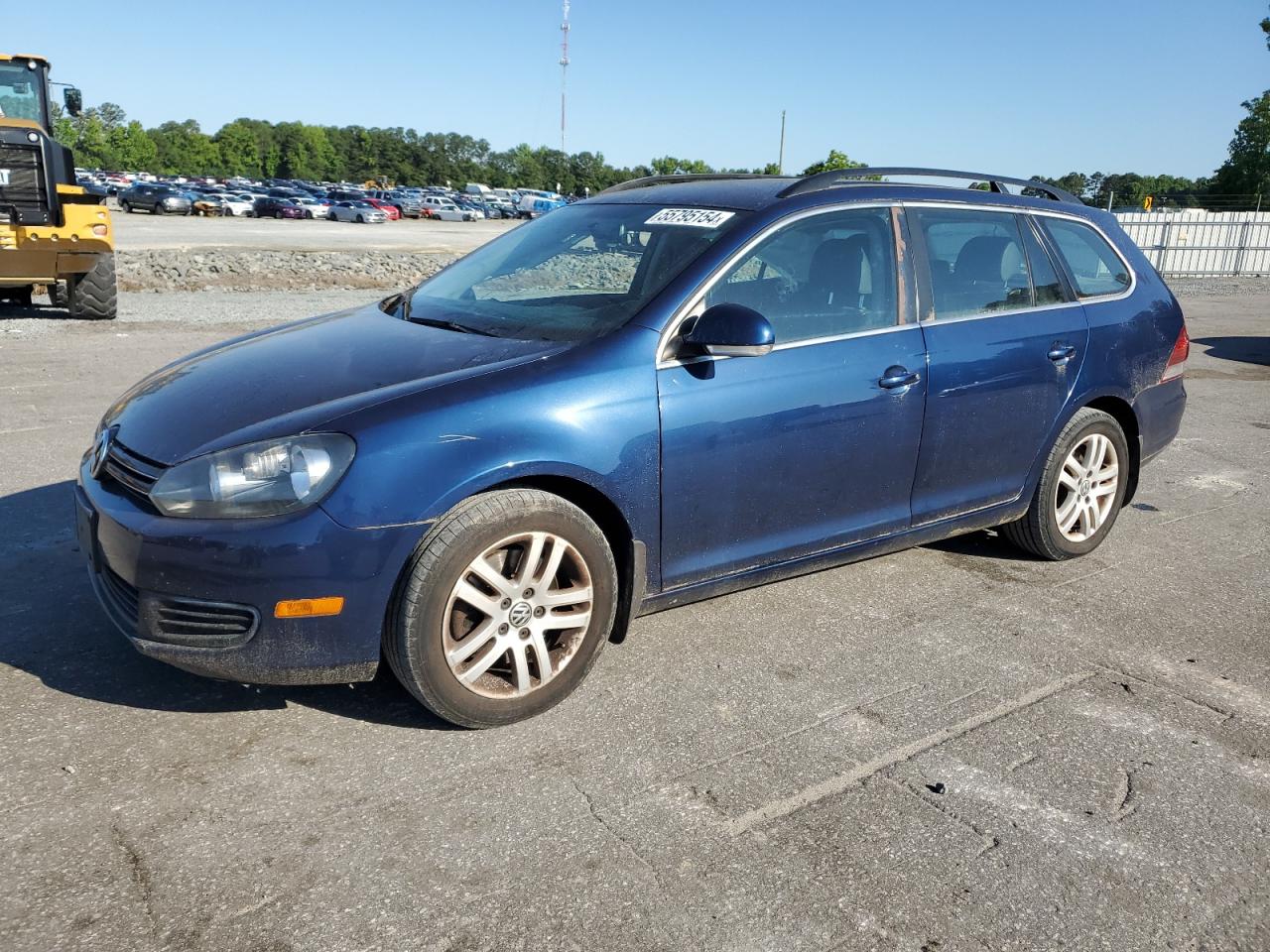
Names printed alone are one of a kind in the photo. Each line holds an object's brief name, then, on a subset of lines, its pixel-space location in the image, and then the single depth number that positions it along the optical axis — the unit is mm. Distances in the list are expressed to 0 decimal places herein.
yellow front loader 12023
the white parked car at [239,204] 59281
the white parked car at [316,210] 61406
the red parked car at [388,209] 62812
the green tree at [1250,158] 66500
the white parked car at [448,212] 69875
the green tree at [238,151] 156500
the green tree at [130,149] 141750
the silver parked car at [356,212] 59688
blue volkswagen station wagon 3086
